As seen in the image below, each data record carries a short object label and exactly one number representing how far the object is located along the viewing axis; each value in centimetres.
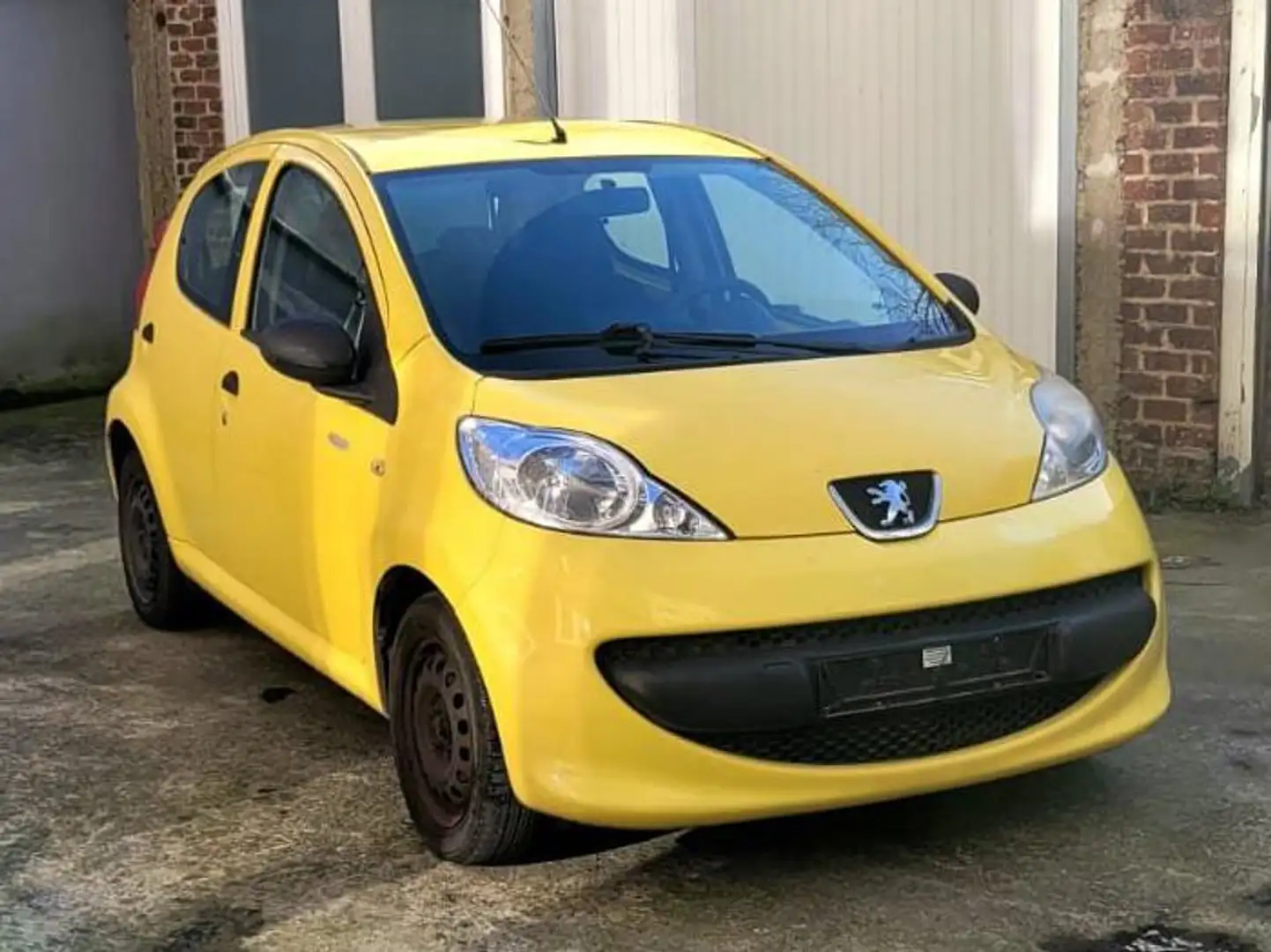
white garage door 827
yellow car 400
